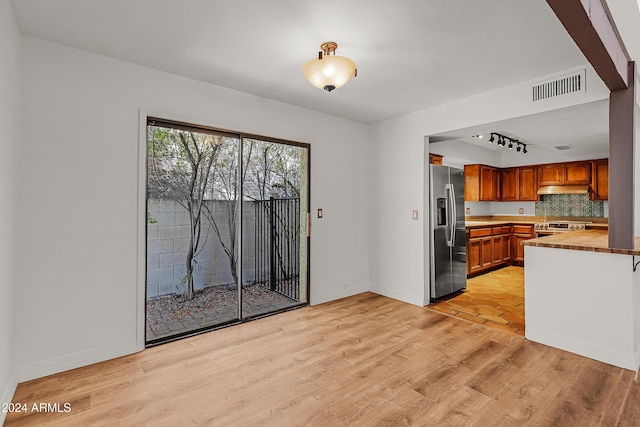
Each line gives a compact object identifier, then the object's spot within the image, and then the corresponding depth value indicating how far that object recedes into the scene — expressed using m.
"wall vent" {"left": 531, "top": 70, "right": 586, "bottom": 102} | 2.80
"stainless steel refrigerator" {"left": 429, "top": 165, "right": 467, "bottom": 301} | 4.23
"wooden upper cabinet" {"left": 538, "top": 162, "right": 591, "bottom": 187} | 5.96
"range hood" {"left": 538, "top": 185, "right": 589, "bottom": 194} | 5.86
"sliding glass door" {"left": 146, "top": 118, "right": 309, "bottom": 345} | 3.06
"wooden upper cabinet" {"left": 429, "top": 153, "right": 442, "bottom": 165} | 4.84
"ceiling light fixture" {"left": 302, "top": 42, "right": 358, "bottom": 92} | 2.26
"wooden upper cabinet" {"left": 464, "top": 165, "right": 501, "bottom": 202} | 6.55
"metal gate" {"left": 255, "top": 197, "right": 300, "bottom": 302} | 3.82
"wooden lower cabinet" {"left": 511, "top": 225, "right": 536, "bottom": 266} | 6.33
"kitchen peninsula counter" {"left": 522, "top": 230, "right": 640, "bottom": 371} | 2.51
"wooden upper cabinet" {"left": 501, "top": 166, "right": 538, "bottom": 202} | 6.61
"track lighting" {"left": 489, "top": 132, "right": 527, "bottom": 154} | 5.12
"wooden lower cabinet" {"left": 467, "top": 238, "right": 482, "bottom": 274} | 5.44
